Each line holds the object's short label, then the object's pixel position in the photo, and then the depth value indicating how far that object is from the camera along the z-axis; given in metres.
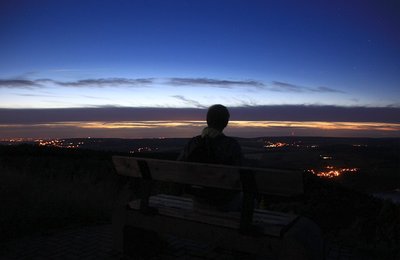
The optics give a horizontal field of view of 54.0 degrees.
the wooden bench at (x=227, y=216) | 3.25
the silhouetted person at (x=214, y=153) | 3.83
